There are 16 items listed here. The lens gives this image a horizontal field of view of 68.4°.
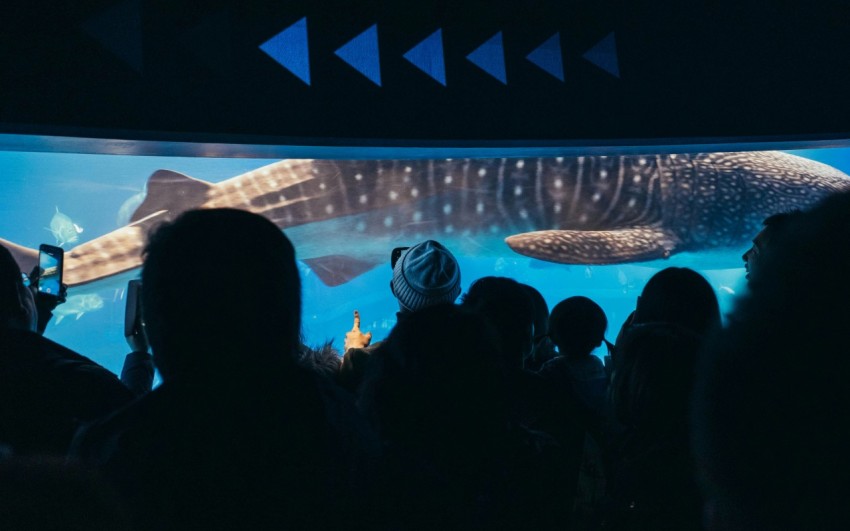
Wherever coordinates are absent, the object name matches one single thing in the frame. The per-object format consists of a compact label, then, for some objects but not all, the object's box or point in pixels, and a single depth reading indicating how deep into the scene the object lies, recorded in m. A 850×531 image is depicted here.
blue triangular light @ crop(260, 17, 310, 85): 4.56
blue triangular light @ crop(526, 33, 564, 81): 5.25
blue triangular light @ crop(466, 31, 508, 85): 5.13
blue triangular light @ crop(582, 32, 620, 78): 5.38
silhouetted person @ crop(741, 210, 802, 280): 2.89
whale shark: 6.95
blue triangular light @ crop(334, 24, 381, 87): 4.78
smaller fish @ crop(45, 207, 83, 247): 5.96
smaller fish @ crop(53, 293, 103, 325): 6.04
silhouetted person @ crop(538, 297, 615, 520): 1.83
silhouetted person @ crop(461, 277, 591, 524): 1.85
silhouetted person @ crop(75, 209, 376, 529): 1.12
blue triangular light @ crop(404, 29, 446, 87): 4.96
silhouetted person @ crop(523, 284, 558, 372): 2.97
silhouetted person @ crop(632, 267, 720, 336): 2.22
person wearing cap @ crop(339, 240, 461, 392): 2.64
